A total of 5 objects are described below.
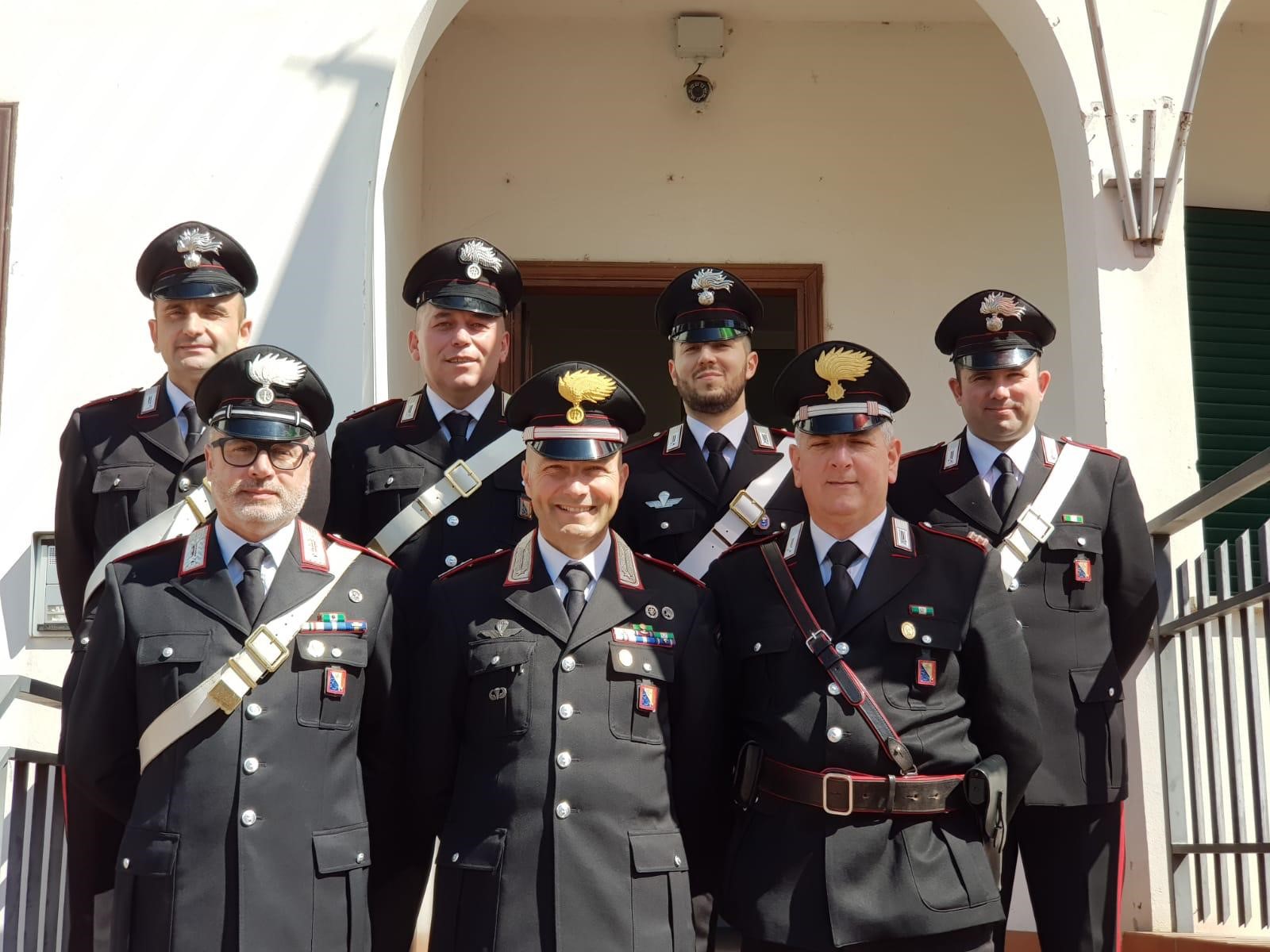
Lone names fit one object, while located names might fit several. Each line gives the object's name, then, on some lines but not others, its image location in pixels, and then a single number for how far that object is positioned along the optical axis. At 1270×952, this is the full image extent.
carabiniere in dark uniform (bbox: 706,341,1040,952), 3.31
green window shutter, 6.81
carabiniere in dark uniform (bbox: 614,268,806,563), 4.25
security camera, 6.93
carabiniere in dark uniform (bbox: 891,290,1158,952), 3.93
